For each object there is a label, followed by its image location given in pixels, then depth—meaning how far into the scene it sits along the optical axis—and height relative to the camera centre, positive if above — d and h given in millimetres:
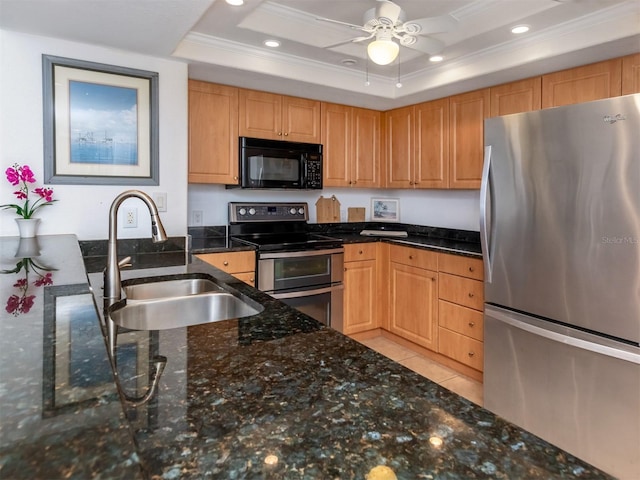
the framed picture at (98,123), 2225 +613
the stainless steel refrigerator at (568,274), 1802 -222
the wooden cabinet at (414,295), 3139 -535
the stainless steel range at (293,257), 2998 -208
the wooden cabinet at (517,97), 2742 +937
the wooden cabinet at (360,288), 3430 -505
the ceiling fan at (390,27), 1806 +940
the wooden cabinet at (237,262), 2770 -232
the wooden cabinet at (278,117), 3209 +935
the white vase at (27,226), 2117 +16
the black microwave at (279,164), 3178 +536
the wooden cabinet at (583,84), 2377 +906
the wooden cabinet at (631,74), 2279 +887
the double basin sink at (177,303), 1496 -281
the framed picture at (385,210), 4250 +209
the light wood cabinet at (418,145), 3398 +752
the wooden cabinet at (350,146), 3658 +786
